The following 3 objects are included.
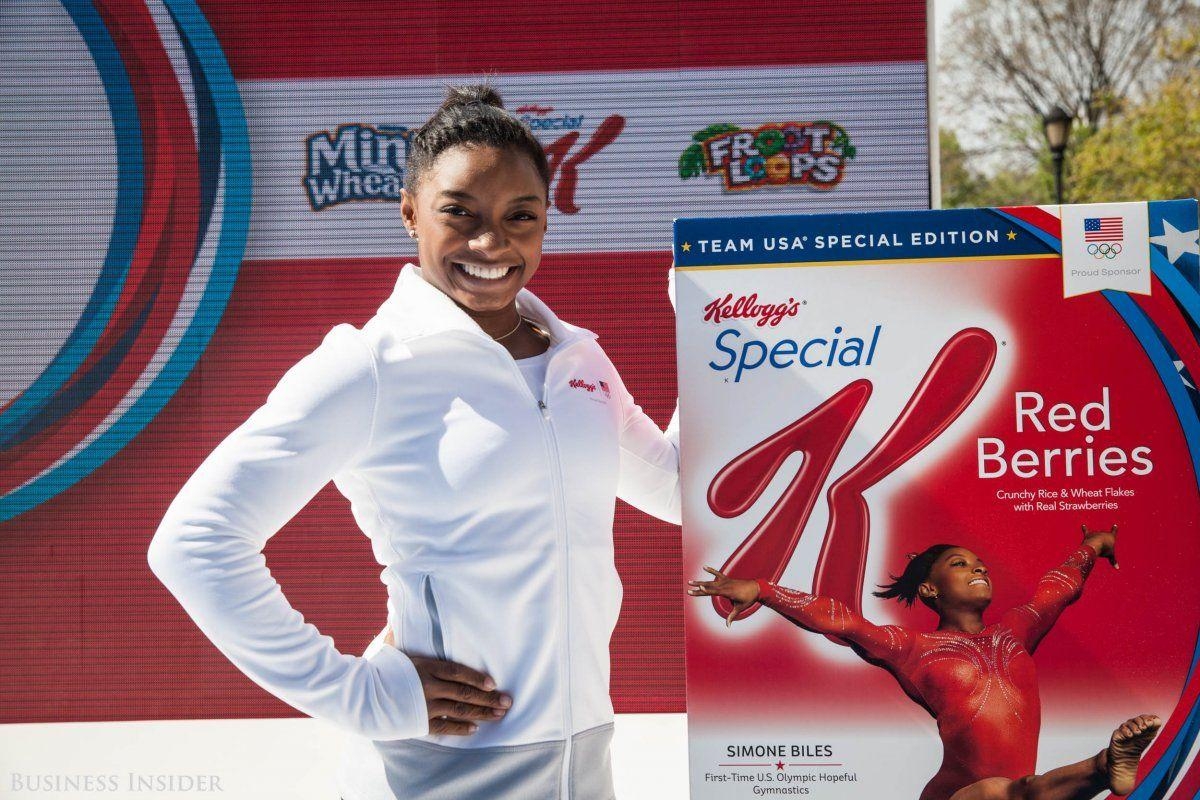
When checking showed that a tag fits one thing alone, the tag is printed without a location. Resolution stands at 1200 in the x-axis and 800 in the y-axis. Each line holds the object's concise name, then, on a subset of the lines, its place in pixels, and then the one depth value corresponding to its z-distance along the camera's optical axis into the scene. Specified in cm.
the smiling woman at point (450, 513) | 285
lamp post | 1318
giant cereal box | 277
